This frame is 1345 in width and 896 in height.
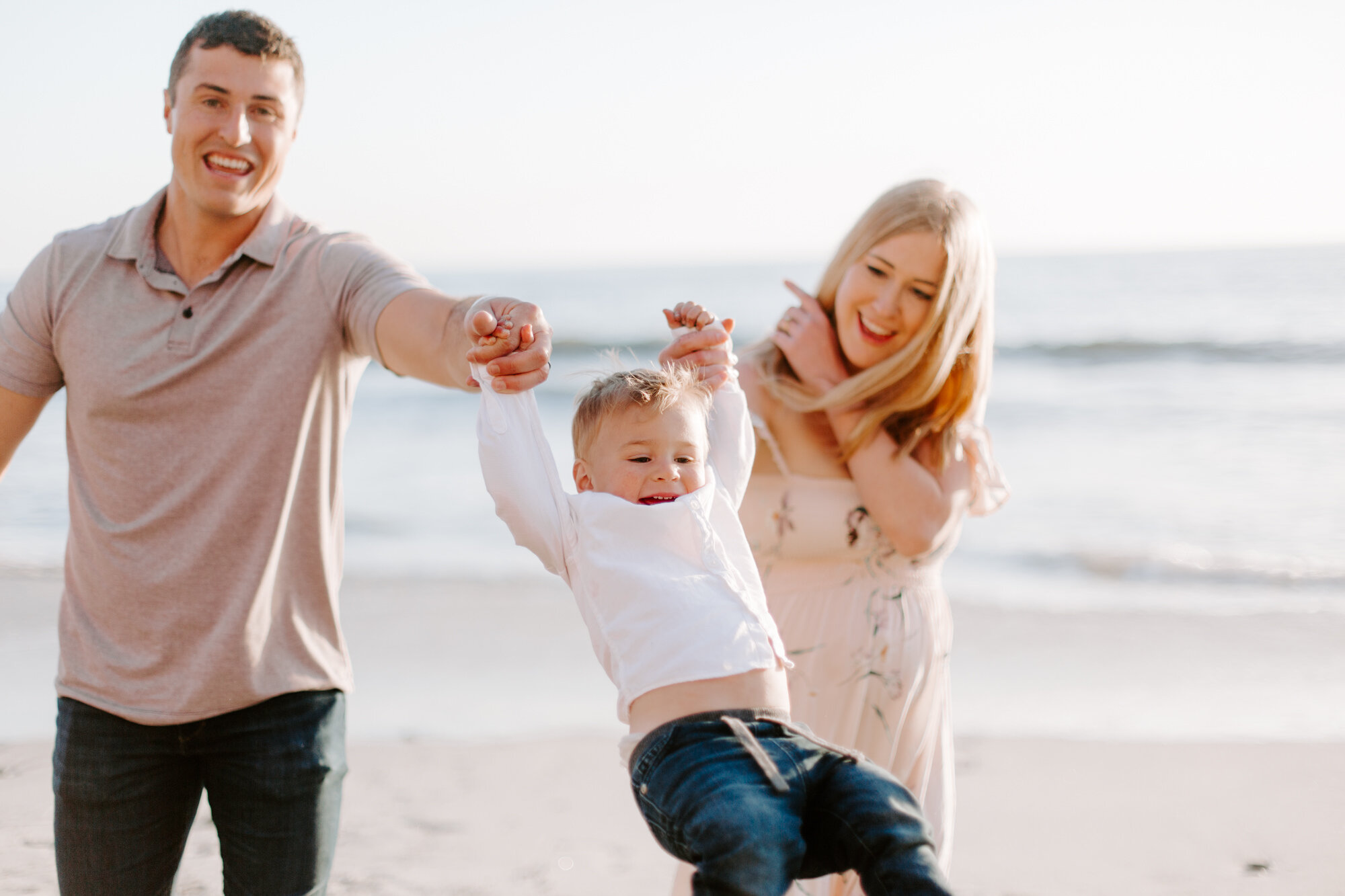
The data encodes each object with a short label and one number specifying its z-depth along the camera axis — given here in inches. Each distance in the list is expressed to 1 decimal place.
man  84.4
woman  102.7
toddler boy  58.9
